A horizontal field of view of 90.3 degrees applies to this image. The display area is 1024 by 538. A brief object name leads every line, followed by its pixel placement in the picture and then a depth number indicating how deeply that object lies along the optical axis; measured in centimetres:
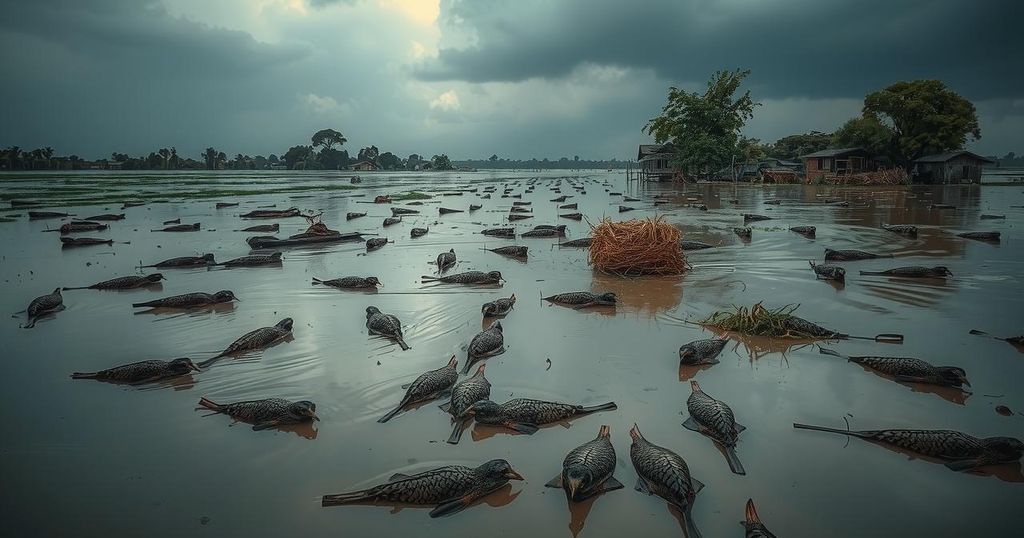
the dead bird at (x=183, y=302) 877
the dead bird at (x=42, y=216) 2152
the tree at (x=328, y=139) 14762
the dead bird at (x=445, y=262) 1194
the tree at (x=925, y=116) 4309
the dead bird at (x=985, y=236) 1427
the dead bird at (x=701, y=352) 600
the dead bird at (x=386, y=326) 711
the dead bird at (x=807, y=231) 1589
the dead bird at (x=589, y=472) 356
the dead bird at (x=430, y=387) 509
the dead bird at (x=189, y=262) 1238
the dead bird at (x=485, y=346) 629
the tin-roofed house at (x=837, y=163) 4681
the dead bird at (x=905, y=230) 1553
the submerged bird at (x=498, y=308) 800
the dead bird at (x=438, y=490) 367
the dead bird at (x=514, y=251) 1329
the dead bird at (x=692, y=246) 1402
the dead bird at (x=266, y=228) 1895
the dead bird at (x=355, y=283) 1008
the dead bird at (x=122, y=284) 1019
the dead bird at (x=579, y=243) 1443
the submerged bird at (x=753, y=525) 312
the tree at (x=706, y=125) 4744
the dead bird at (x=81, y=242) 1507
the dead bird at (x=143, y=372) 571
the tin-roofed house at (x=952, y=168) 4206
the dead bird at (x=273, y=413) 473
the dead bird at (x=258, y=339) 661
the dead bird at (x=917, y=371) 530
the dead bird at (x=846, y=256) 1183
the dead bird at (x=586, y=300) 855
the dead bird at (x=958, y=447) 395
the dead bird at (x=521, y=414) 466
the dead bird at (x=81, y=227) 1799
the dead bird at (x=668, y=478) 352
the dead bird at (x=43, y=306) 812
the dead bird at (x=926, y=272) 998
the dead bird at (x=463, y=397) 468
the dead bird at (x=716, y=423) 428
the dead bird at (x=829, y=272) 983
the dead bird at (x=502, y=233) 1716
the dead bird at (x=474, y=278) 1029
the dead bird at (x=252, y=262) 1250
